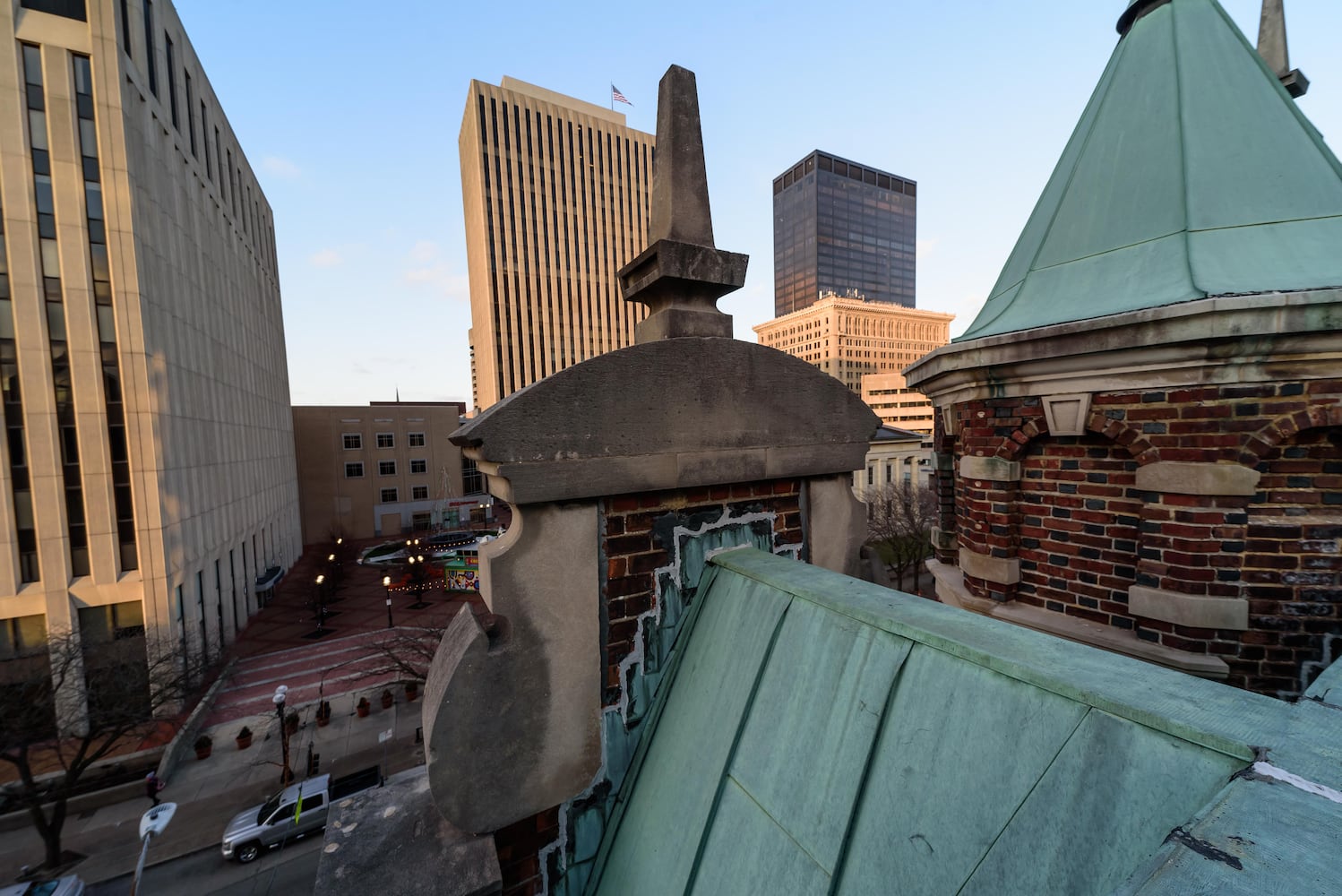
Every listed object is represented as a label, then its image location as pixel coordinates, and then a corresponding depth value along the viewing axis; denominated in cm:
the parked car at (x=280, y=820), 1095
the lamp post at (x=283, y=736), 1246
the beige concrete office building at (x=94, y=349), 1481
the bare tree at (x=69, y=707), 1128
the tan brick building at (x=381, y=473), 4322
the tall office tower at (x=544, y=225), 6525
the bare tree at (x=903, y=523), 2485
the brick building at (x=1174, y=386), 313
